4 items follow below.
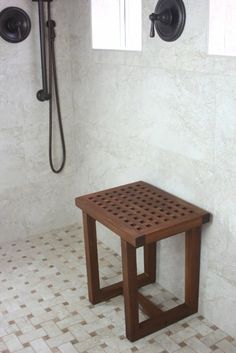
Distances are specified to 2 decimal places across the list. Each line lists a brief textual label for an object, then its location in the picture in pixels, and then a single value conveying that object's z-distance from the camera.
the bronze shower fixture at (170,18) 2.03
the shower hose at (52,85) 2.88
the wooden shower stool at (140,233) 2.00
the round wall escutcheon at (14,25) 2.72
